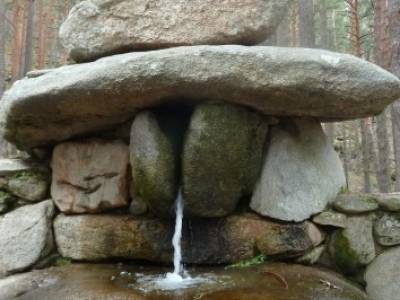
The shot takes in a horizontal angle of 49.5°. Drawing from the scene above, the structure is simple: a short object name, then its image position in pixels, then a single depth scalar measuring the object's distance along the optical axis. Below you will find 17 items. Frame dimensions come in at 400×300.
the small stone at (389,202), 4.17
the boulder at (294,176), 4.08
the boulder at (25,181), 4.62
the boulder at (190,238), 4.02
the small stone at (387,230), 4.13
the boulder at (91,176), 4.37
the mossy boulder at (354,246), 4.09
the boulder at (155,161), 3.86
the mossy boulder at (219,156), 3.79
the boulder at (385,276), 3.94
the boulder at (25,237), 4.23
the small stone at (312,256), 4.02
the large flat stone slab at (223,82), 3.51
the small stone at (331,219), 4.12
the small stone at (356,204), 4.15
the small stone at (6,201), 4.57
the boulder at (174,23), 4.43
